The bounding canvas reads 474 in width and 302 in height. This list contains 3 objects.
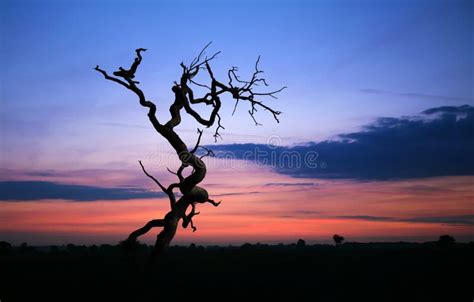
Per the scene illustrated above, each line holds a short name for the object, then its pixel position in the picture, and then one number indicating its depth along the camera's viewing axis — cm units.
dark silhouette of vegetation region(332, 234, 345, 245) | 8831
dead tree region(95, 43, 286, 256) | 1368
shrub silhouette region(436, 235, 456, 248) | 5244
